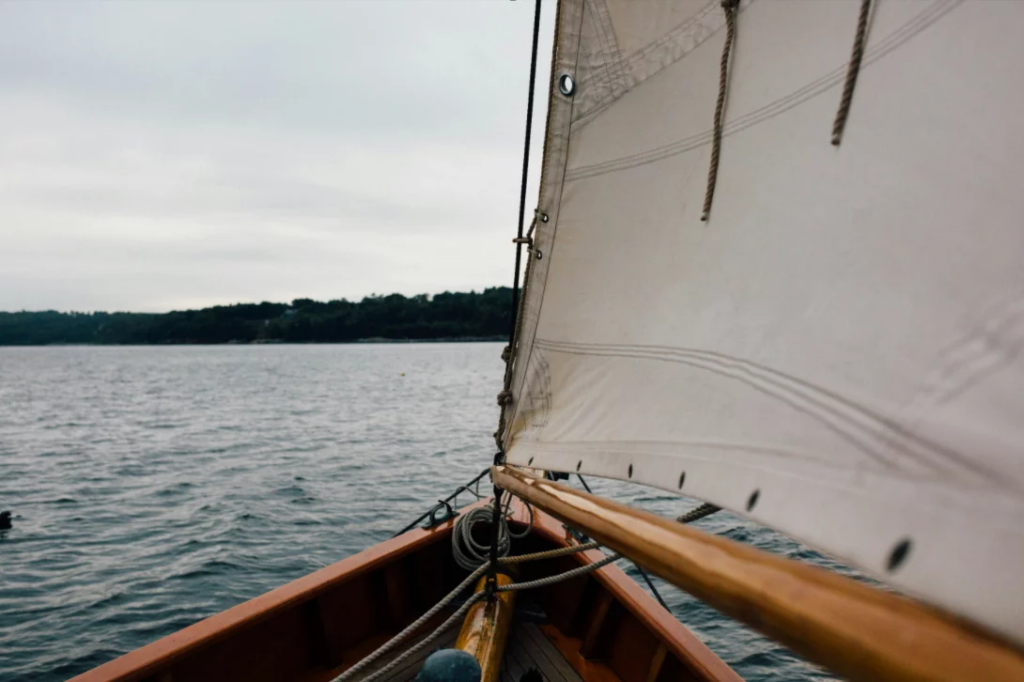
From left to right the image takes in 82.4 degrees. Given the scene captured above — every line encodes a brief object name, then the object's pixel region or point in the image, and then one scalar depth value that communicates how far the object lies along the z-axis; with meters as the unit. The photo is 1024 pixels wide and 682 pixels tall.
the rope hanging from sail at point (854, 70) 1.21
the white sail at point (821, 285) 0.85
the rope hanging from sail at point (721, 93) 1.64
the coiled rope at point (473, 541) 3.95
